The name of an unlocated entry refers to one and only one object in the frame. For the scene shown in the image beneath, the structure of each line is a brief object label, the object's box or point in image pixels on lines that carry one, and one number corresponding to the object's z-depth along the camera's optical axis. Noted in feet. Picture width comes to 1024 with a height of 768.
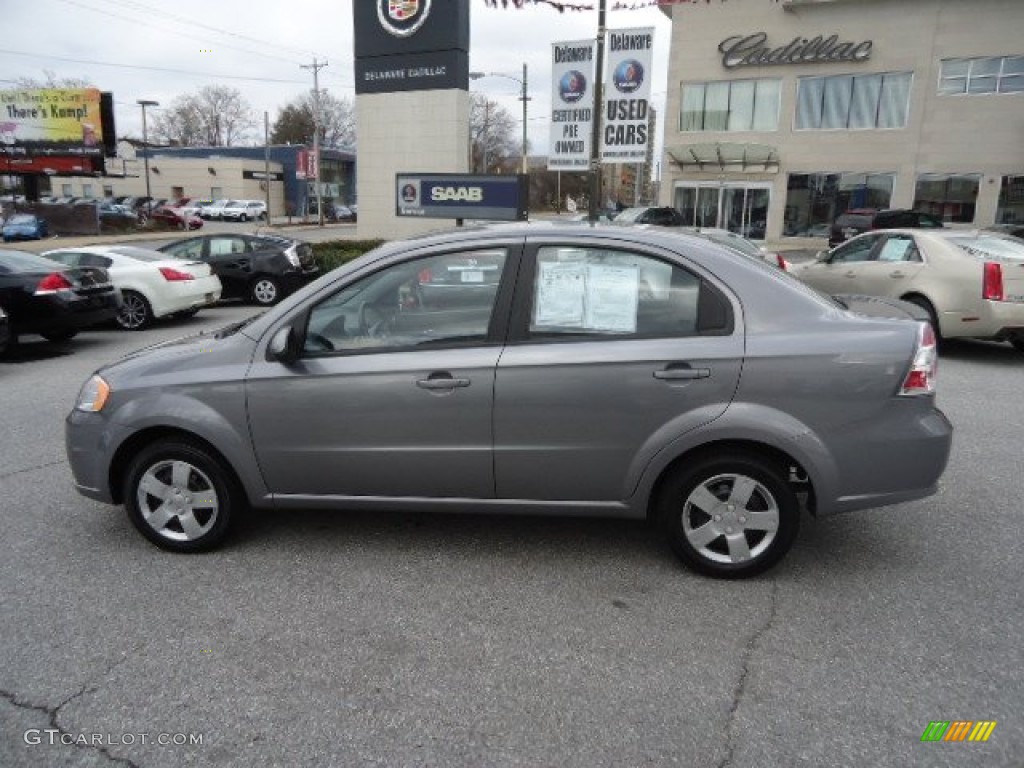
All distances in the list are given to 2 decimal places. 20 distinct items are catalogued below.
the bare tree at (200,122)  345.31
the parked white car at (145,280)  38.11
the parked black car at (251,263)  47.09
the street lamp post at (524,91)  138.51
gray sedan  11.23
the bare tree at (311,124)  311.06
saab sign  49.21
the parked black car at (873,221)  78.27
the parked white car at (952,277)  27.71
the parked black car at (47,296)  30.89
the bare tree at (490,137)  279.08
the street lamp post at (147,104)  181.04
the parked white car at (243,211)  191.31
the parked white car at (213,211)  189.06
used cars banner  42.93
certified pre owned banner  45.52
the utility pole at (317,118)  187.11
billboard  150.30
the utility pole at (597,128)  45.47
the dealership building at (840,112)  97.50
